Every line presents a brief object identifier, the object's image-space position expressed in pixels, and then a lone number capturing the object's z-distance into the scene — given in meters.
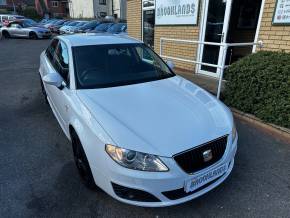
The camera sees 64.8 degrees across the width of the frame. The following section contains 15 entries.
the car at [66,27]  20.92
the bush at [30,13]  48.07
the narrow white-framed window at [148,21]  7.99
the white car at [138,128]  1.87
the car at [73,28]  18.90
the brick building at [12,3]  55.06
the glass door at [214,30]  5.59
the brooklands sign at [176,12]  6.38
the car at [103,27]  16.03
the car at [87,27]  17.83
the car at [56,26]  23.93
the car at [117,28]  14.24
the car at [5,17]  26.44
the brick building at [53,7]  54.88
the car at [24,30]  19.64
